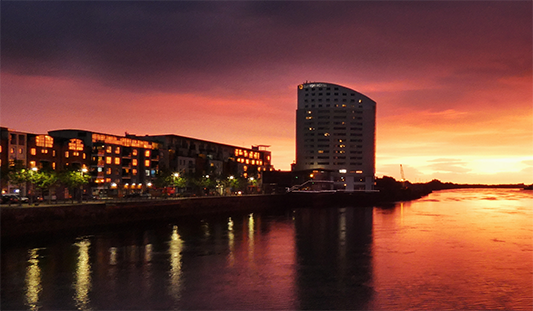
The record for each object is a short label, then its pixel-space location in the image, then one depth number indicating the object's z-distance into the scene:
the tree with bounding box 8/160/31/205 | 74.88
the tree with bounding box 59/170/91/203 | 84.75
